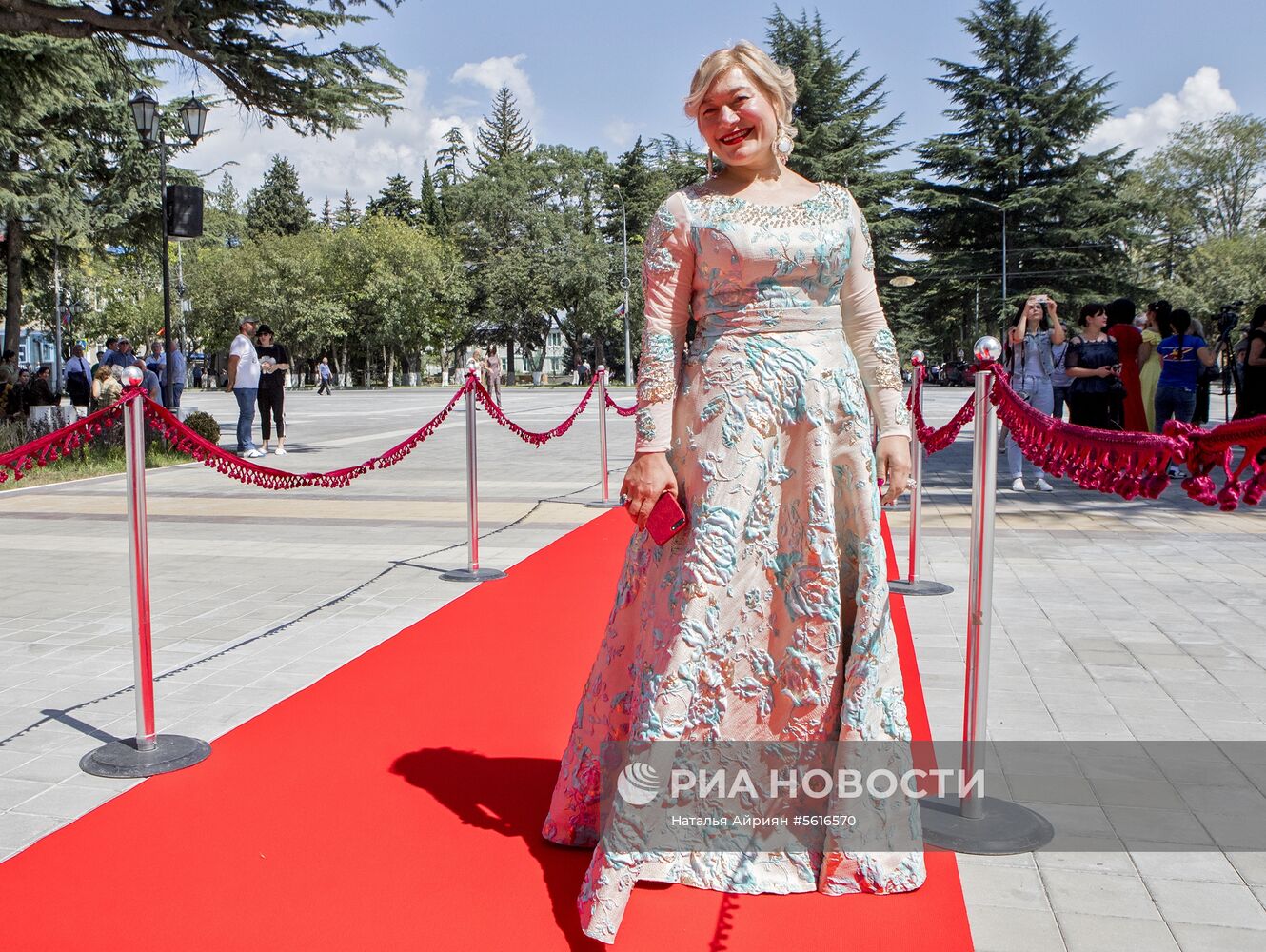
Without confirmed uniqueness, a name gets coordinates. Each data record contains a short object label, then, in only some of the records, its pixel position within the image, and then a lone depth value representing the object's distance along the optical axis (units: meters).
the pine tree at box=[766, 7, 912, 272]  45.00
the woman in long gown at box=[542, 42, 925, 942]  2.69
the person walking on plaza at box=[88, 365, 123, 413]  16.69
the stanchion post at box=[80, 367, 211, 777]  3.84
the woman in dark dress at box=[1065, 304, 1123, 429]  10.17
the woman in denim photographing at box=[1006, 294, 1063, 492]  10.41
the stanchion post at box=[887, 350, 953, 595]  6.53
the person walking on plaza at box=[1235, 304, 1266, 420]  9.88
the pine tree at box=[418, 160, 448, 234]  75.94
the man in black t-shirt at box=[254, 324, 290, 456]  14.83
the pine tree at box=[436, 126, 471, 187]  80.94
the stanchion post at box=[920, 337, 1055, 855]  3.26
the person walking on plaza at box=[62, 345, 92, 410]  21.77
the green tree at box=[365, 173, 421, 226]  78.75
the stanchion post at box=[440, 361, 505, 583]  6.98
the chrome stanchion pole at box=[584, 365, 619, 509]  10.43
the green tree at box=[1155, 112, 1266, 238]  51.25
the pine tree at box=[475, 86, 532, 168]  79.62
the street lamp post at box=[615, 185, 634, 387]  47.54
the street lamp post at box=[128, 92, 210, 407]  15.30
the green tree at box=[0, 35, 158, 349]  18.22
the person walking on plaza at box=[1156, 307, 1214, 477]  11.15
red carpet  2.65
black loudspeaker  15.01
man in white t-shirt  14.27
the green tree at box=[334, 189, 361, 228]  82.65
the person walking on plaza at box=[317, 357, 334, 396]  46.84
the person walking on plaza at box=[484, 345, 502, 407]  29.43
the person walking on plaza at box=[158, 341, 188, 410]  16.11
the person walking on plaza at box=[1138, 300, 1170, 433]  11.99
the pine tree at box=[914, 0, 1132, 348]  46.19
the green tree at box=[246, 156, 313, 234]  82.94
